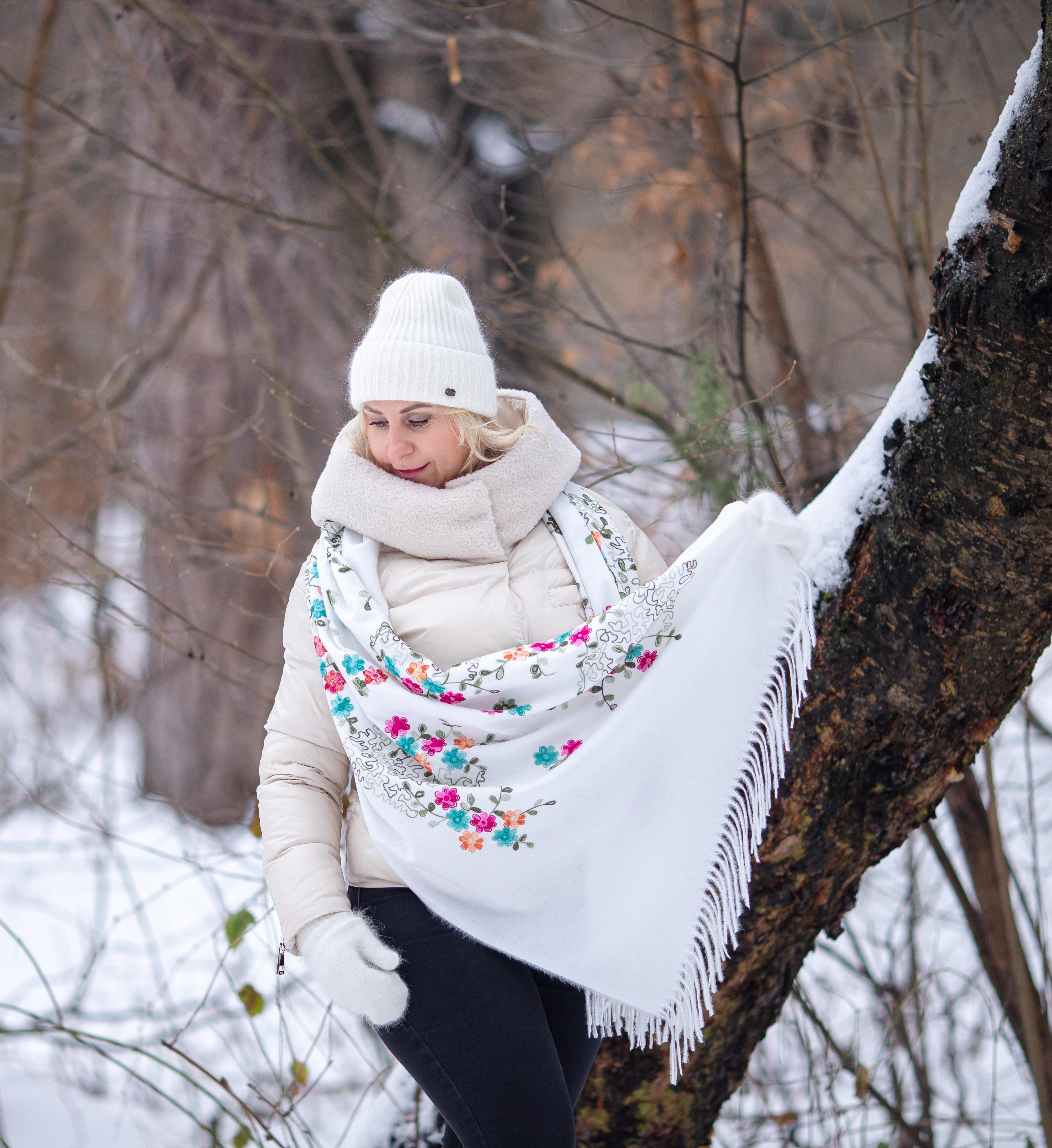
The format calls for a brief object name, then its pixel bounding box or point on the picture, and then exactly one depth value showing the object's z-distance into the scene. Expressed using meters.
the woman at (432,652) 4.86
